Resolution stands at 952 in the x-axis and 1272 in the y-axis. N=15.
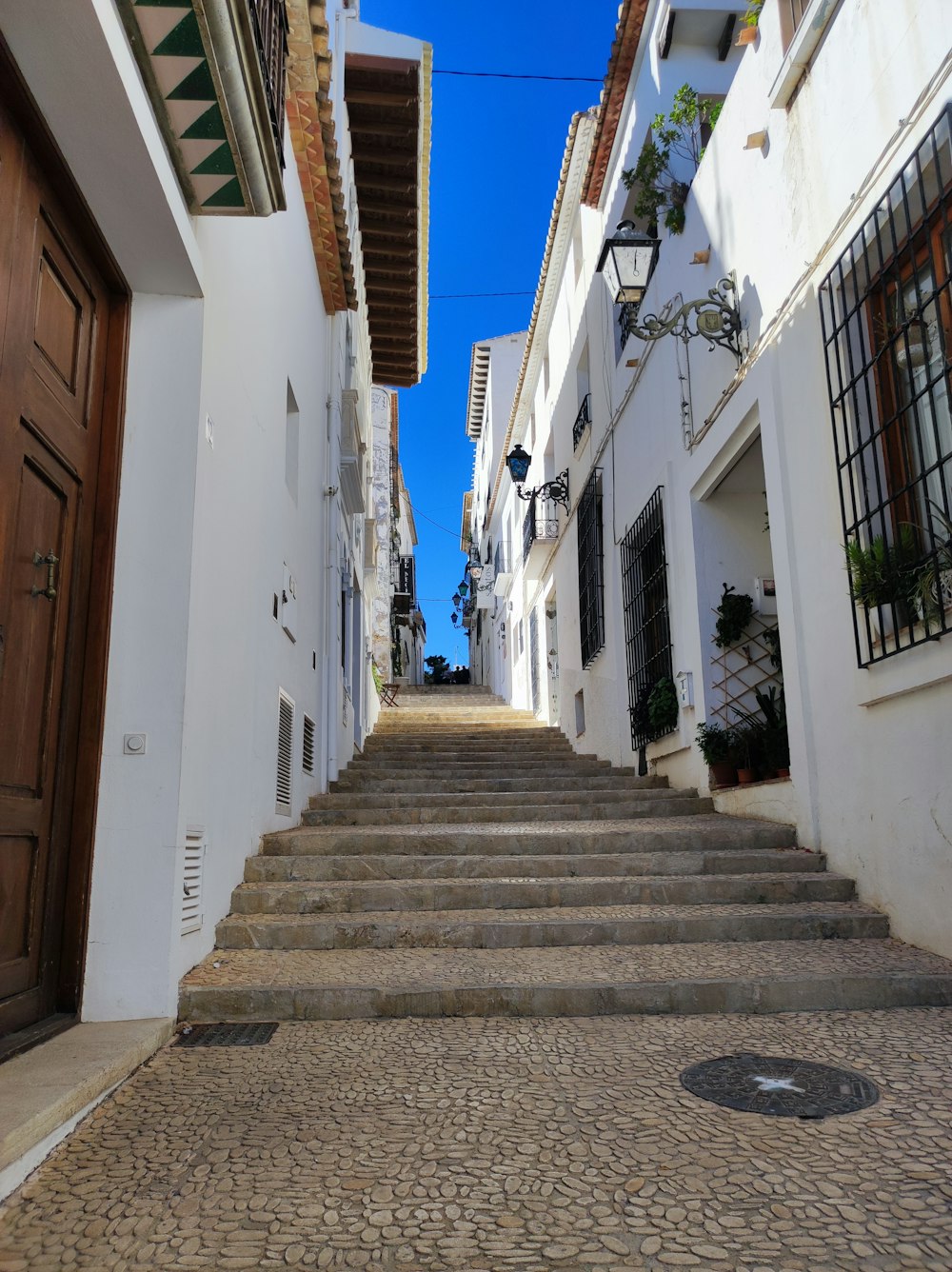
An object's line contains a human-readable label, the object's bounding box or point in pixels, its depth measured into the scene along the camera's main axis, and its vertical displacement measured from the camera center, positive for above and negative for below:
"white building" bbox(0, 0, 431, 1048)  2.88 +1.30
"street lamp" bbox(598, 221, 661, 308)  7.13 +4.25
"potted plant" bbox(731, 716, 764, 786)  6.86 +0.48
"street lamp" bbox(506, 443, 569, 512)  13.88 +5.44
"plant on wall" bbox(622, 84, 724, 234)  8.32 +6.00
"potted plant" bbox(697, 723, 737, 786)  7.09 +0.45
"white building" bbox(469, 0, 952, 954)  4.21 +2.46
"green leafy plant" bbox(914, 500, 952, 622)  3.96 +1.00
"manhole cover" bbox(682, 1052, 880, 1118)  2.56 -0.80
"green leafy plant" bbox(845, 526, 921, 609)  4.25 +1.13
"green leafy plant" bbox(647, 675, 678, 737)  8.06 +0.94
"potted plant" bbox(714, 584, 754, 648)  7.18 +1.50
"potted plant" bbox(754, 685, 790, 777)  6.48 +0.53
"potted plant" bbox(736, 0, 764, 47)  6.23 +5.30
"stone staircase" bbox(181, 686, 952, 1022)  3.59 -0.50
